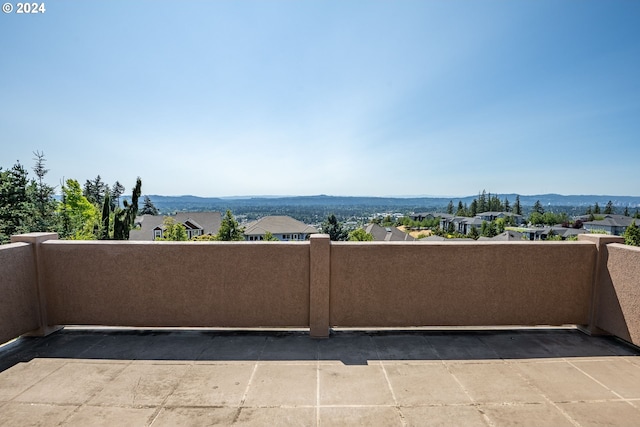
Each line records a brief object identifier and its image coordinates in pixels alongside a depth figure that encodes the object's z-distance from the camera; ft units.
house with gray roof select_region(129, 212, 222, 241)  160.68
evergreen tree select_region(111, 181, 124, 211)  290.35
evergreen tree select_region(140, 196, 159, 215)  322.14
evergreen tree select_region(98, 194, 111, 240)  100.48
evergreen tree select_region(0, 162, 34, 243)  93.20
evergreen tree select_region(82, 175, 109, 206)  234.19
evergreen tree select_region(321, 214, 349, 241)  208.64
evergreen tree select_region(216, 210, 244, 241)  126.52
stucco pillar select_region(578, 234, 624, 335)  13.98
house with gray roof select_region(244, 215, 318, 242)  194.11
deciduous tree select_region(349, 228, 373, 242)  166.22
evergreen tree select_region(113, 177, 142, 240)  91.66
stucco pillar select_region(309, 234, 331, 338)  13.91
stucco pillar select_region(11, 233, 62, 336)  13.93
